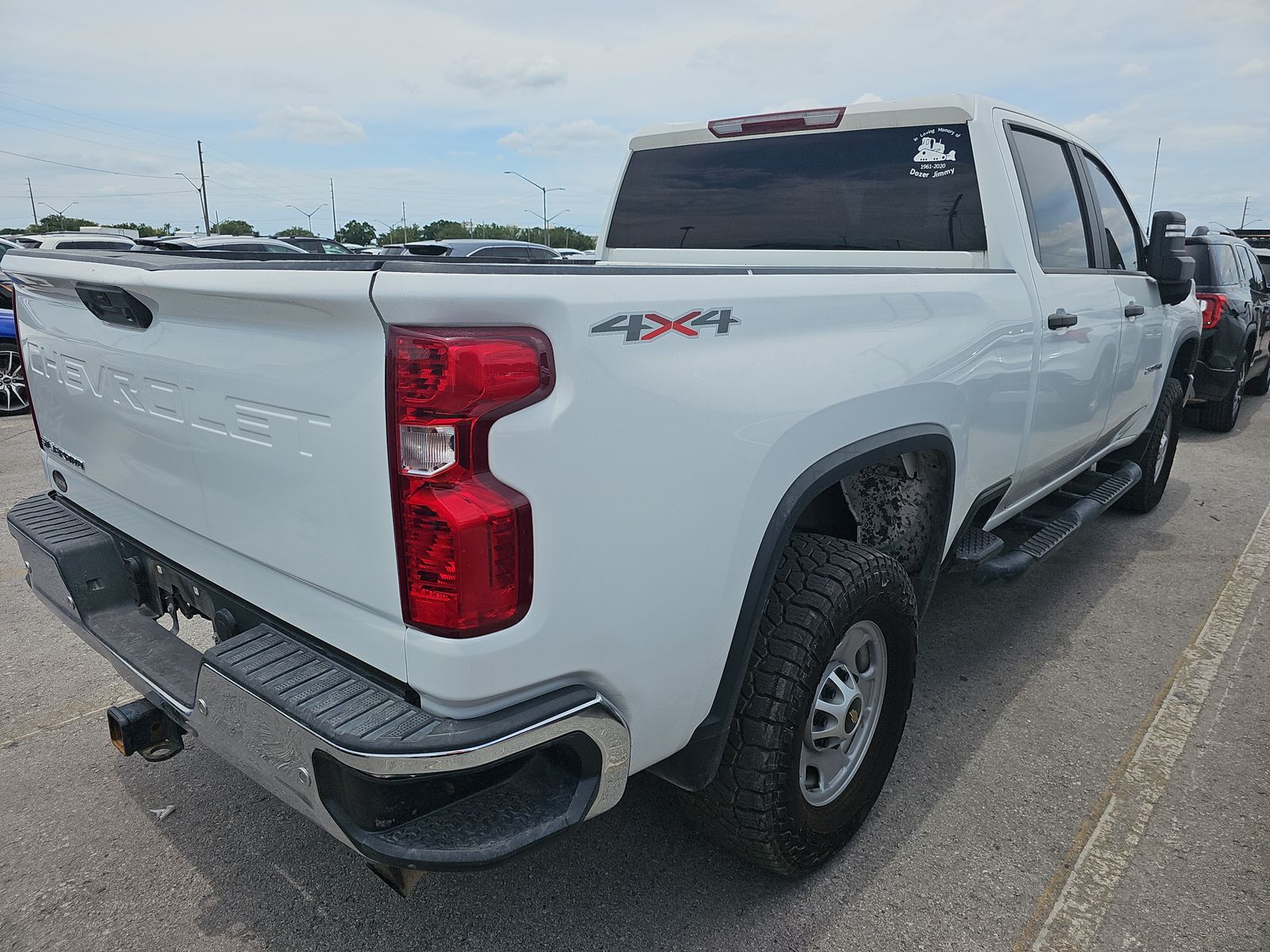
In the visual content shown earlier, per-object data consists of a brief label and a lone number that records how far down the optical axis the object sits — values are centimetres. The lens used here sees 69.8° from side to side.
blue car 889
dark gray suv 826
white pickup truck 156
